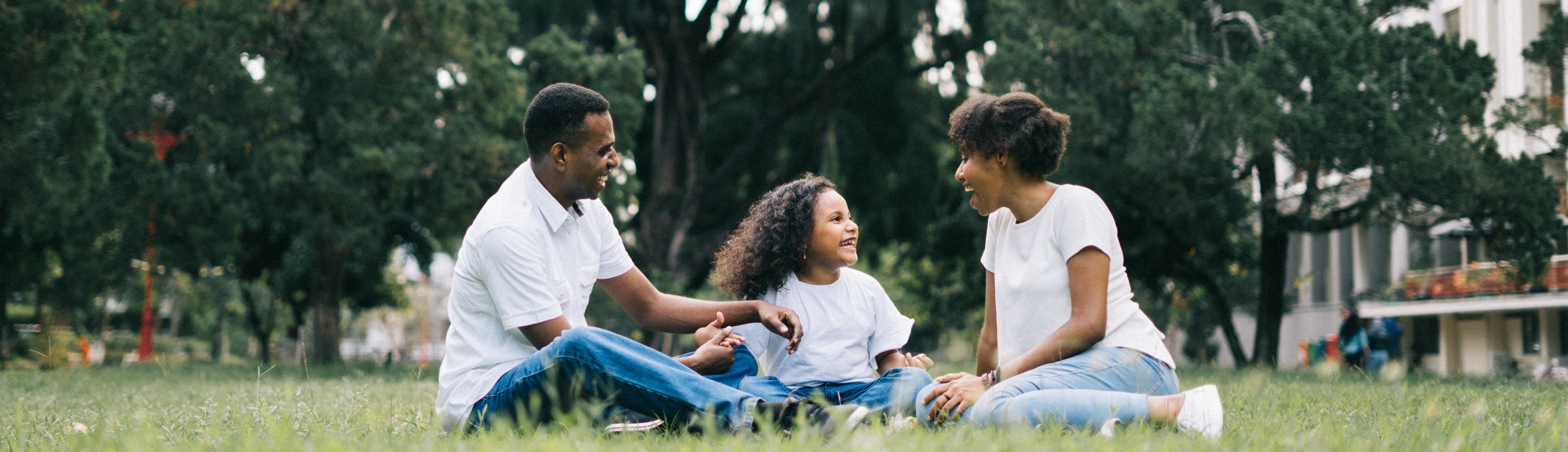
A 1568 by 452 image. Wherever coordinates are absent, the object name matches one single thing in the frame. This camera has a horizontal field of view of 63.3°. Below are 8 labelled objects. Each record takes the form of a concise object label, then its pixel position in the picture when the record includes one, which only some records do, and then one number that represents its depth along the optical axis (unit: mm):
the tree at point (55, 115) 12734
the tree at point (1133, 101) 16297
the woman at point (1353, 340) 19078
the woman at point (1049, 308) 3896
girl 4969
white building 24766
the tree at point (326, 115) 16656
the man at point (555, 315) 3867
